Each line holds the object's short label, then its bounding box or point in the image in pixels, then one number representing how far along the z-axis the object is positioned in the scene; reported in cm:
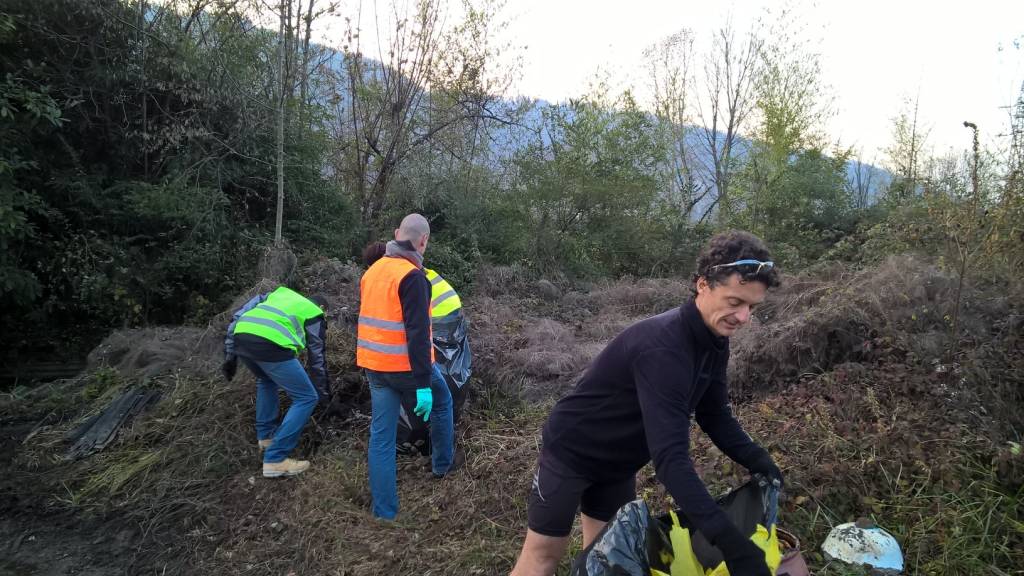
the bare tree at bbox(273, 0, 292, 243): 872
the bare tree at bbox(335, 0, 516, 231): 1141
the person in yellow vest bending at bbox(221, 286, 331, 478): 423
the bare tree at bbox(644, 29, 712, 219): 1775
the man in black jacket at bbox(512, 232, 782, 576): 168
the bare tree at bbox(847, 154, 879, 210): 1380
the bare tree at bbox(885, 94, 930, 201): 1153
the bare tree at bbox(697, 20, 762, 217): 1633
